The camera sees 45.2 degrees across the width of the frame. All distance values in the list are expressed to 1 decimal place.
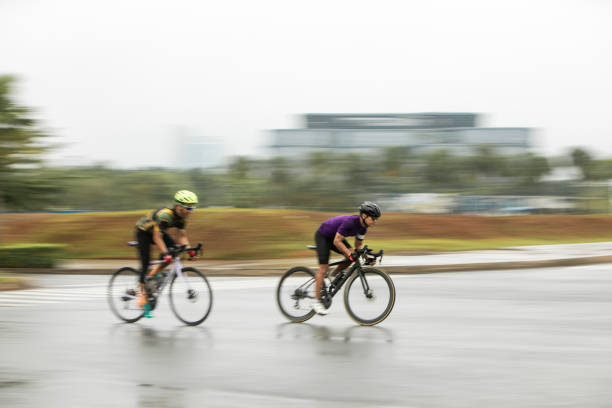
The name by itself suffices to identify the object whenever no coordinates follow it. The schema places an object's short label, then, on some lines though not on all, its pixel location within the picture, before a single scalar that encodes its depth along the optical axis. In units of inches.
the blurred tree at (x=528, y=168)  2758.4
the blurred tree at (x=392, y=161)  2765.7
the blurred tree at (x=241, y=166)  2662.4
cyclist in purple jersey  359.6
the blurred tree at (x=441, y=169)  2714.1
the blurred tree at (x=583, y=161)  2711.6
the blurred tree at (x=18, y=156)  882.8
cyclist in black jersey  367.9
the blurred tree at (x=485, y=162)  2763.3
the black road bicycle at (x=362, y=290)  362.9
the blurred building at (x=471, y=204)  2495.6
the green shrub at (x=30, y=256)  832.3
